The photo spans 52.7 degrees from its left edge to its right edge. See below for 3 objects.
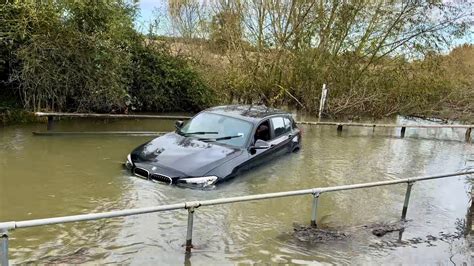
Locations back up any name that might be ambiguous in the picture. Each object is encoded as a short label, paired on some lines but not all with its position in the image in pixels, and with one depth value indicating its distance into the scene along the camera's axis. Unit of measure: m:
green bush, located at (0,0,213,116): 12.04
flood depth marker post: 20.41
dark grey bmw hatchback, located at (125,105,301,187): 8.11
